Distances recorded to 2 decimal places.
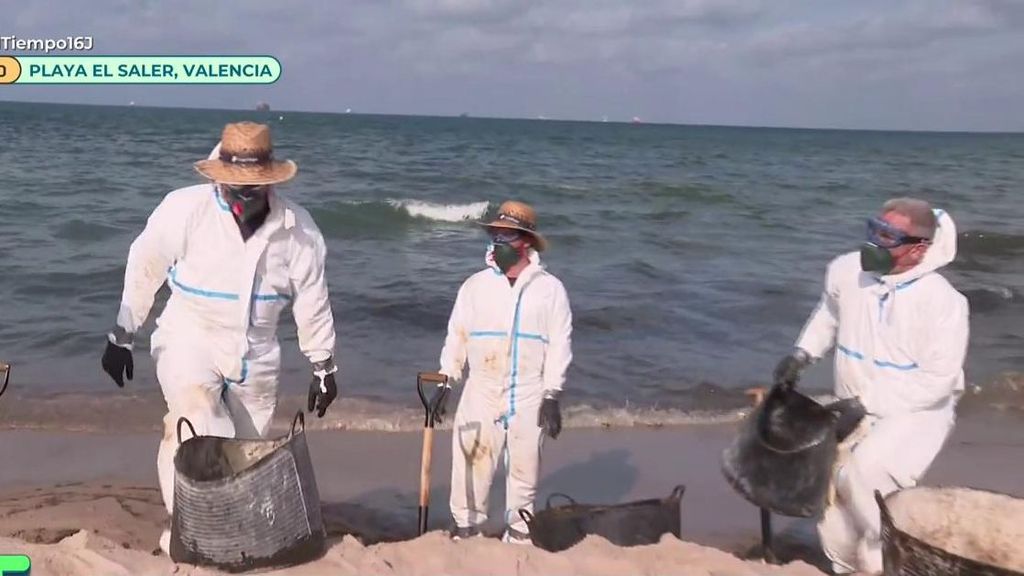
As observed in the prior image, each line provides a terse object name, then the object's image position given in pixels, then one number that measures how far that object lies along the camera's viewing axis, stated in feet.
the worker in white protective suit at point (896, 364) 13.99
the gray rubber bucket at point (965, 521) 12.54
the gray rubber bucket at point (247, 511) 12.34
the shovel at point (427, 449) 15.17
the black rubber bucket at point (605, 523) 14.65
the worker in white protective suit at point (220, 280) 13.57
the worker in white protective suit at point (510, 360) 15.67
